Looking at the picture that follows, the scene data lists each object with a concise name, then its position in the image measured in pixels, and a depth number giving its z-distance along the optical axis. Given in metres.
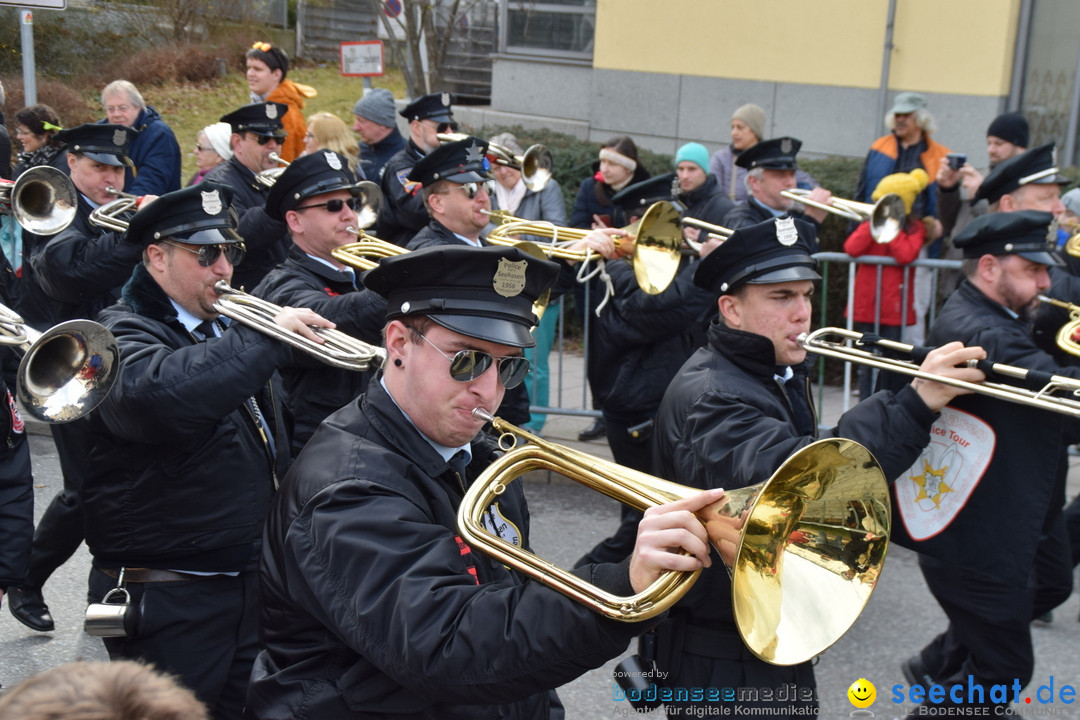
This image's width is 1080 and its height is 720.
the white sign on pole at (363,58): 10.95
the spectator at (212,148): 8.42
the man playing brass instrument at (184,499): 3.30
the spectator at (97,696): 1.42
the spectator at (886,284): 7.02
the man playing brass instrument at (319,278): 4.40
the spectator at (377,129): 8.93
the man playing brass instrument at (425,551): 1.96
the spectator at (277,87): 9.27
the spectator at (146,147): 8.23
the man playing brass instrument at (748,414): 3.12
